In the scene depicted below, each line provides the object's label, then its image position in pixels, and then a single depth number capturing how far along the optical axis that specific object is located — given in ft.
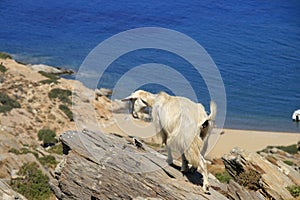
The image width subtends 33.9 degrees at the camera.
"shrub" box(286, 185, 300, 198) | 44.01
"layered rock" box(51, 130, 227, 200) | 34.63
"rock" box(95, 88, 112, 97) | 134.82
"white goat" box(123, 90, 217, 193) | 33.47
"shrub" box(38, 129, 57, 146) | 96.07
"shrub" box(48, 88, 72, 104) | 118.09
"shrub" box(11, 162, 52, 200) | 54.65
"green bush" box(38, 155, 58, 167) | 65.93
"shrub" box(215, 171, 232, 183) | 54.65
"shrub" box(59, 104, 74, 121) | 111.55
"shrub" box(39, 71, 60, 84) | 127.85
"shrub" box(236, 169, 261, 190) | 44.98
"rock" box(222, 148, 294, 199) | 43.78
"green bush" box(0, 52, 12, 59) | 152.36
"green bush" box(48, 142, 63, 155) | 78.77
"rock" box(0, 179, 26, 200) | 37.14
